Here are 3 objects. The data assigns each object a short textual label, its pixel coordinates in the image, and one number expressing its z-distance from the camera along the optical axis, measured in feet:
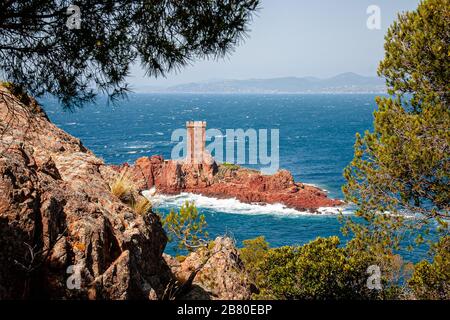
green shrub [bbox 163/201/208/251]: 50.46
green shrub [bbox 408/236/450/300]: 33.96
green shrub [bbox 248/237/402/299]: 39.42
